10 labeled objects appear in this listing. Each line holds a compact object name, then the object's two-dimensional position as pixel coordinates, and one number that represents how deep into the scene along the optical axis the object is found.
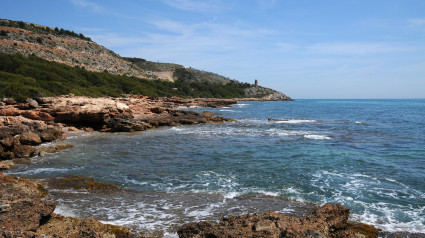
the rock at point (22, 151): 14.82
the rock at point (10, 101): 25.17
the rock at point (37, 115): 23.14
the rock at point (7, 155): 14.22
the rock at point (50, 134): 19.36
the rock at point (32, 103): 23.98
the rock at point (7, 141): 14.90
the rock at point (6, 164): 12.39
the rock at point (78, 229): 5.54
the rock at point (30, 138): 17.28
